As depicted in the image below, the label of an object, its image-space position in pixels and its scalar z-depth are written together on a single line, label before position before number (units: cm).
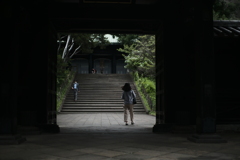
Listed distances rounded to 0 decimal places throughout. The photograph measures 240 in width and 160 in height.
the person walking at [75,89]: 2106
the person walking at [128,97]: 1094
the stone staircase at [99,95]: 1986
